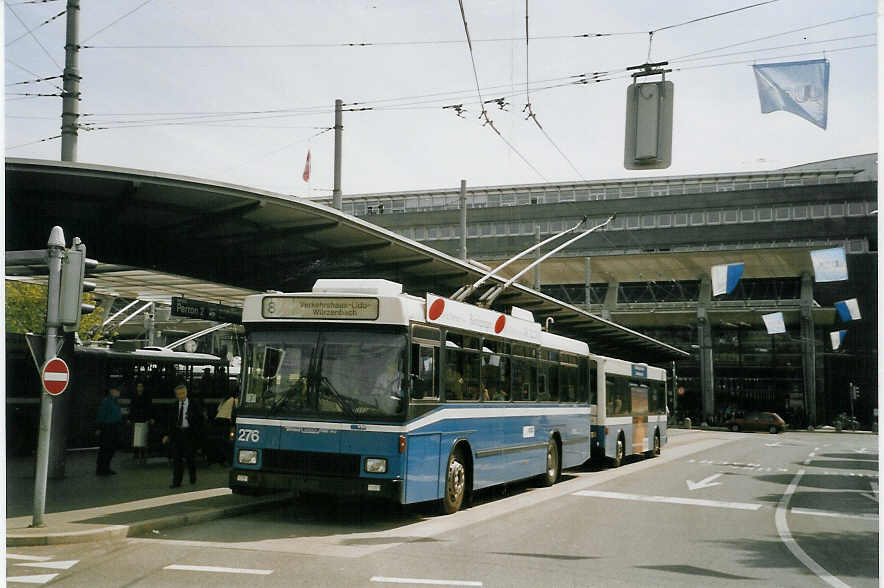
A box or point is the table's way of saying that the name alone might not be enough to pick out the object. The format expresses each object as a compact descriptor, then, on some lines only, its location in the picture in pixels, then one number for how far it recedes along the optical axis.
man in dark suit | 14.18
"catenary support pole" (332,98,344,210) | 20.59
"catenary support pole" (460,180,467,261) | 26.23
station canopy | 12.36
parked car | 56.41
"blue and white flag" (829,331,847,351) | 50.58
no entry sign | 10.09
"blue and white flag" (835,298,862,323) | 44.91
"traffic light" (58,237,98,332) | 10.32
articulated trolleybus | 11.10
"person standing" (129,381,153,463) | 21.14
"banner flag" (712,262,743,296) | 43.03
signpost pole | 9.94
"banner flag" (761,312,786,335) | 52.38
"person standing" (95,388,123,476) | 15.48
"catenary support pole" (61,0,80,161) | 14.86
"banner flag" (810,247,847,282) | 34.88
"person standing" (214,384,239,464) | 17.05
